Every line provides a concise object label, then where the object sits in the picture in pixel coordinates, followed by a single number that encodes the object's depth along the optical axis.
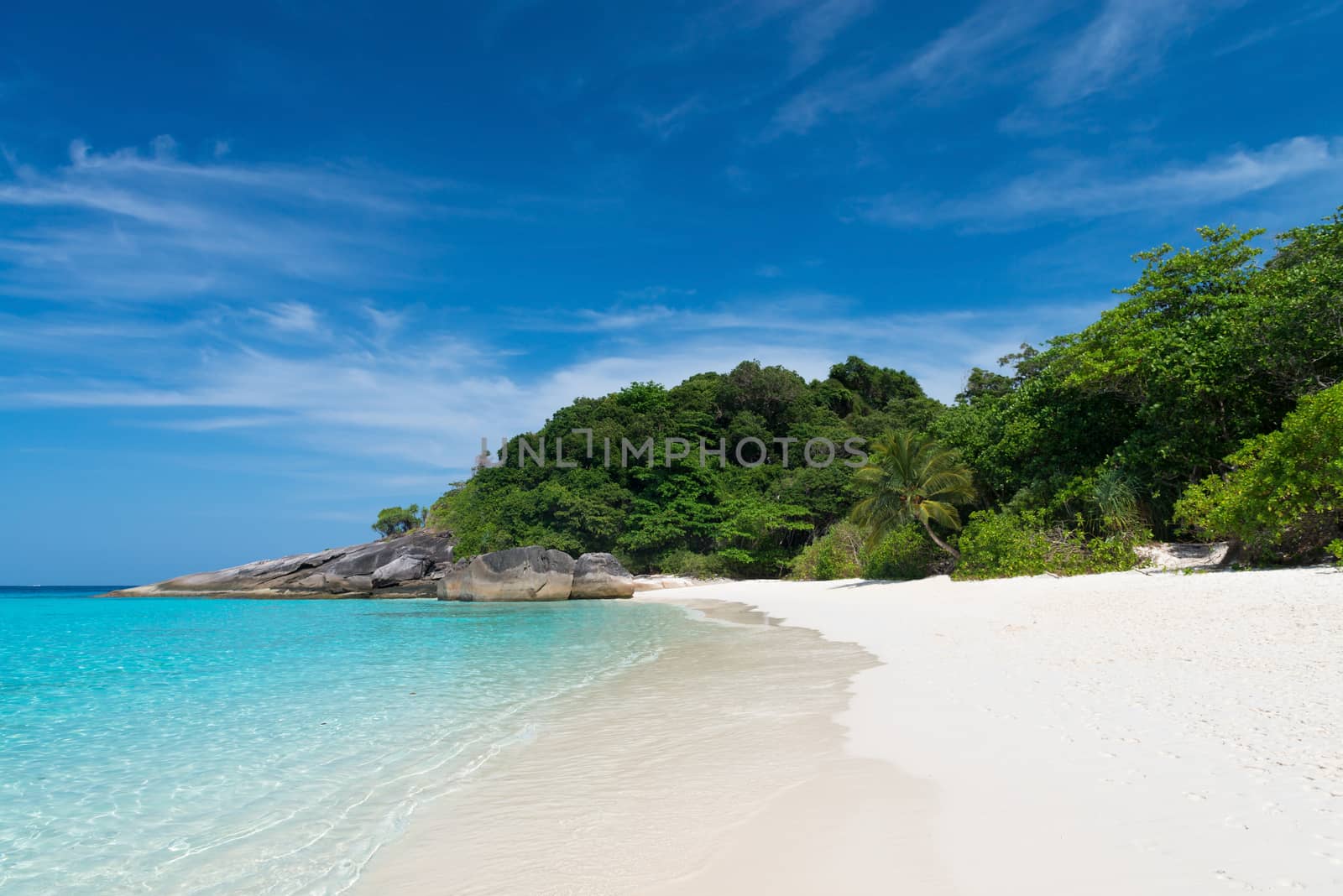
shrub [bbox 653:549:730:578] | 35.97
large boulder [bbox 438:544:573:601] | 30.05
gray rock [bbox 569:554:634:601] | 30.45
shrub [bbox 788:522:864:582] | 27.64
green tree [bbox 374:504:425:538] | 61.16
